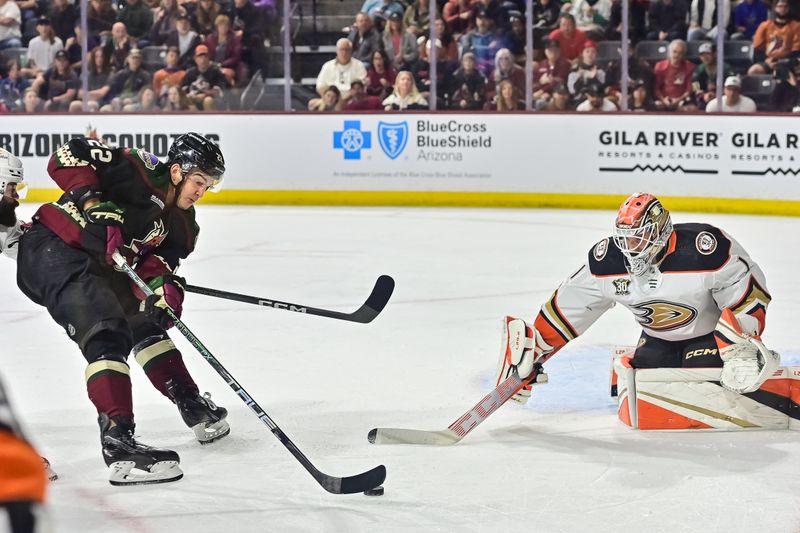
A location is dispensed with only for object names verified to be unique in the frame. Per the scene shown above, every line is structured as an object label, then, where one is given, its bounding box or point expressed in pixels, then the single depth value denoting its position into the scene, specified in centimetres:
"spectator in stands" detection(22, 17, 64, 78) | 1959
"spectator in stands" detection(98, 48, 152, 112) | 1944
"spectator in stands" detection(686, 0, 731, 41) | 1792
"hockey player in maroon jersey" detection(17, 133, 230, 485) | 617
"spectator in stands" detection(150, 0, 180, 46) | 1969
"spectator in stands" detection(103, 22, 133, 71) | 1955
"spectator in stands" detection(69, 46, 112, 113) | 1945
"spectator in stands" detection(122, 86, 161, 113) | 1939
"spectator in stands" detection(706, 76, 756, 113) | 1758
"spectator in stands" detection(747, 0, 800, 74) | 1775
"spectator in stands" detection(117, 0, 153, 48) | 1958
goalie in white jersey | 670
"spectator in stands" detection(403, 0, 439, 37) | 1909
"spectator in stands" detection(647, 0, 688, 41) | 1816
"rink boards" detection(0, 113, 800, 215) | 1755
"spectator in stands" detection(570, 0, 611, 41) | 1830
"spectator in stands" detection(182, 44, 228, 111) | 1947
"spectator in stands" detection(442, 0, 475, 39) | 1909
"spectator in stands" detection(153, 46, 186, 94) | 1945
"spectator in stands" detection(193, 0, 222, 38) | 1967
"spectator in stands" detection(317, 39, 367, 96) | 1925
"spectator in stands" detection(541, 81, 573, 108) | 1858
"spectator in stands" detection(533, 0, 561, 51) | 1848
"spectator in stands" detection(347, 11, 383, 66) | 1944
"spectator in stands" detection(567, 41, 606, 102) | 1842
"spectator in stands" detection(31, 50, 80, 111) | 1945
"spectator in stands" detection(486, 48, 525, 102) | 1869
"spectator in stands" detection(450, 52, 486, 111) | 1883
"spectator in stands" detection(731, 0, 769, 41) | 1781
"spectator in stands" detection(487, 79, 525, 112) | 1873
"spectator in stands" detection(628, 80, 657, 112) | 1811
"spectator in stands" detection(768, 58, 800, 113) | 1739
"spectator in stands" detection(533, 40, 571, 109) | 1856
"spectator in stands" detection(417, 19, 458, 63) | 1906
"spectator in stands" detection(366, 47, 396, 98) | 1914
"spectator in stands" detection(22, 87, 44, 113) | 1938
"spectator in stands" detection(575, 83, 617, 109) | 1834
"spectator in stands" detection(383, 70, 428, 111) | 1897
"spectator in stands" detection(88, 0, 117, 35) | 1941
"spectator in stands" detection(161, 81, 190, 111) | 1942
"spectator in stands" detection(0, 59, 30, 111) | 1944
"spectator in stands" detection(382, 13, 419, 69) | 1923
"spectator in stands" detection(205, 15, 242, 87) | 1950
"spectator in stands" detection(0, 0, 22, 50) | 2003
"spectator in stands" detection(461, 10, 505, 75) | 1887
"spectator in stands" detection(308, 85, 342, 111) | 1925
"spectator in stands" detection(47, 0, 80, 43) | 1945
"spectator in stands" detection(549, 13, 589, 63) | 1845
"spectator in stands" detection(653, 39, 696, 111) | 1800
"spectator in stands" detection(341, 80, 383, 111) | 1916
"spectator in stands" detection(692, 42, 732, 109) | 1787
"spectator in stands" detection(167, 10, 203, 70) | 1967
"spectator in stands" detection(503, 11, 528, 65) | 1859
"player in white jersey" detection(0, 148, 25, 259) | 677
